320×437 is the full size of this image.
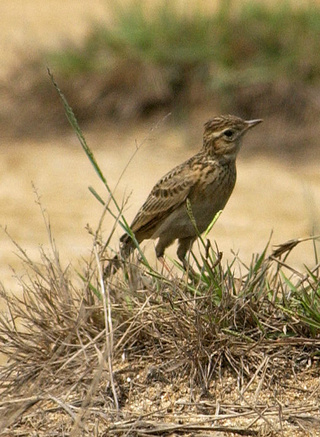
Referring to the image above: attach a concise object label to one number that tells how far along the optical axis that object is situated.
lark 12.09
